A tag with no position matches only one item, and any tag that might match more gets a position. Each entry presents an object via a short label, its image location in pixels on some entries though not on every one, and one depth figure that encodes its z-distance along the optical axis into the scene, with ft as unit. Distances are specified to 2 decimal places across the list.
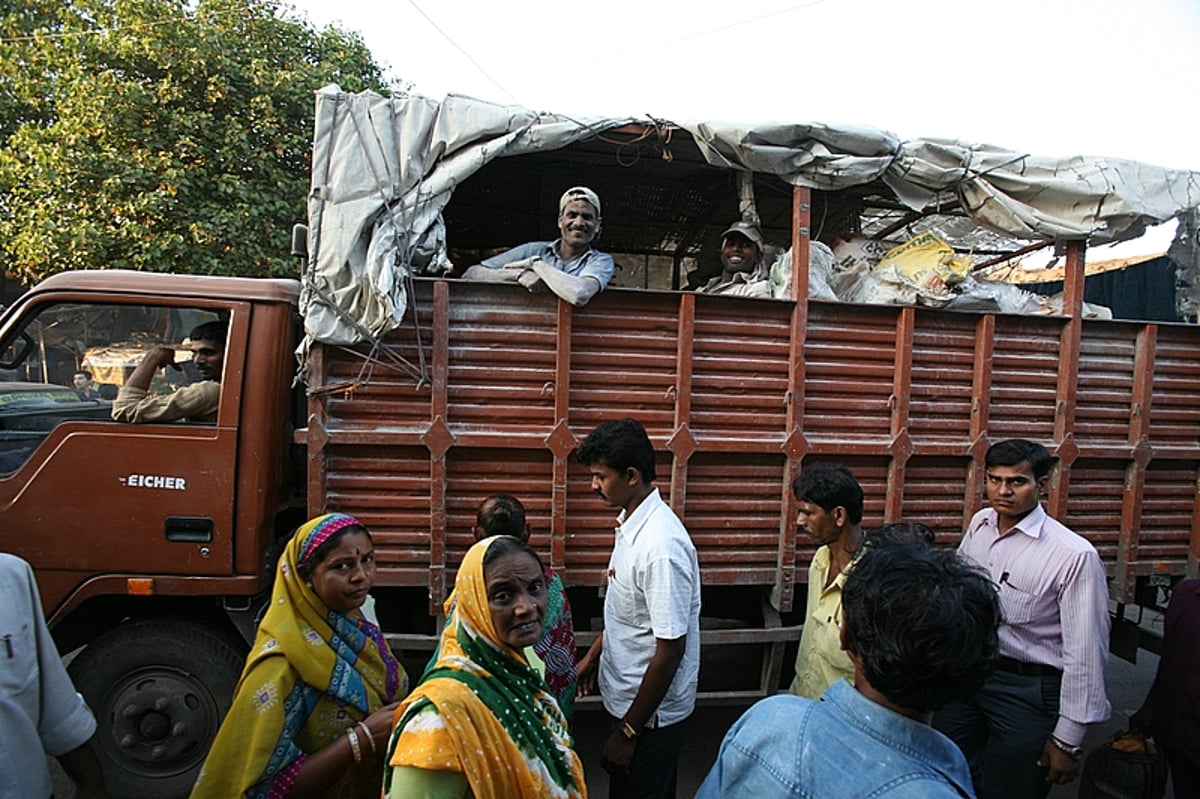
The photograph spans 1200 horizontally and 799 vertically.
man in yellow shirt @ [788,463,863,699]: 6.97
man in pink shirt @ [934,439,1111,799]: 7.18
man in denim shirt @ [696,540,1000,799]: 3.15
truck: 8.38
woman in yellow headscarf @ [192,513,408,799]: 4.88
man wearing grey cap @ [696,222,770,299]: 10.36
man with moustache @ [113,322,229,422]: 8.49
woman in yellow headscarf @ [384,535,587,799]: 3.78
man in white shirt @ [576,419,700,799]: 6.40
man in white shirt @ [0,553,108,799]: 4.64
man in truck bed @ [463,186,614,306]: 8.55
